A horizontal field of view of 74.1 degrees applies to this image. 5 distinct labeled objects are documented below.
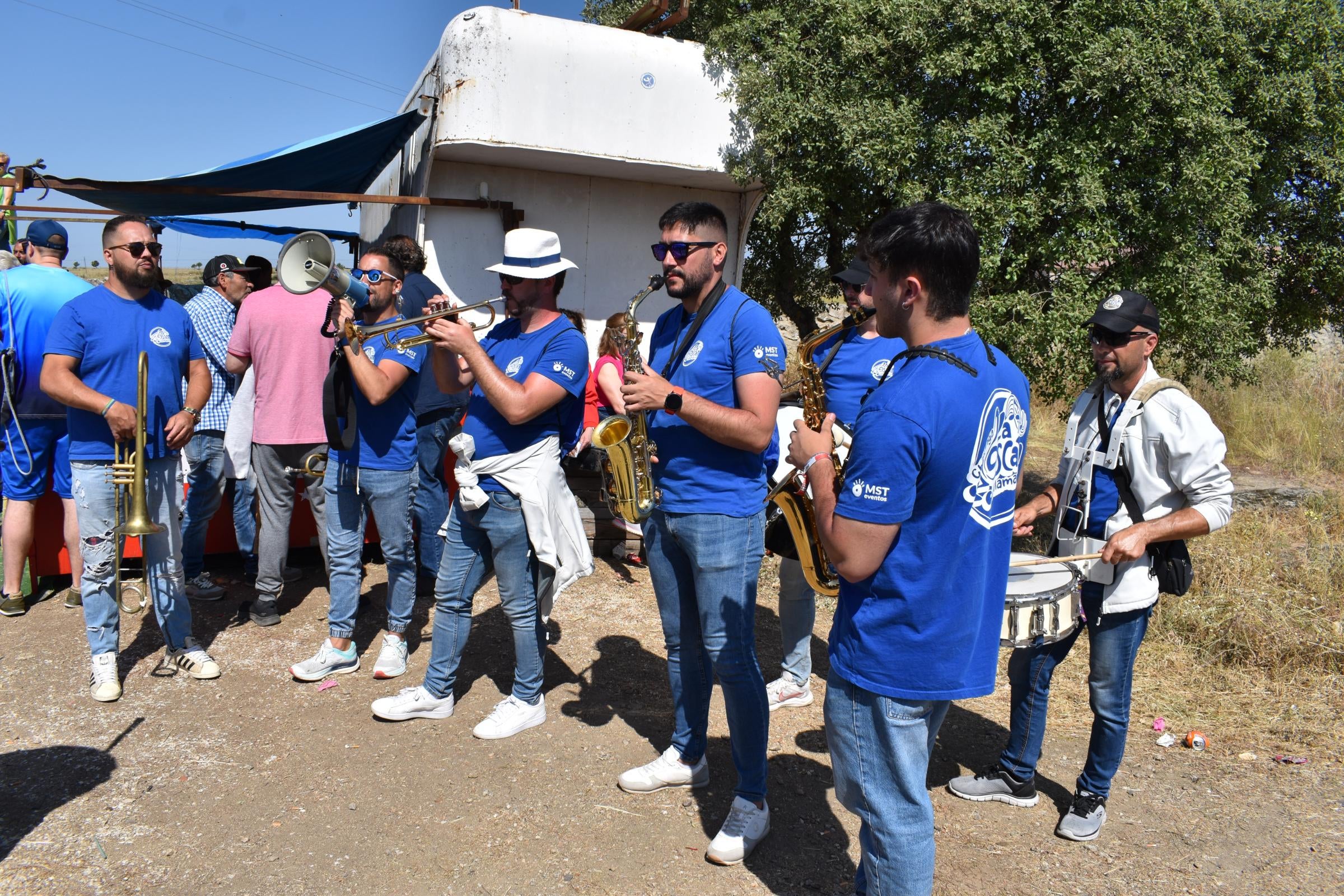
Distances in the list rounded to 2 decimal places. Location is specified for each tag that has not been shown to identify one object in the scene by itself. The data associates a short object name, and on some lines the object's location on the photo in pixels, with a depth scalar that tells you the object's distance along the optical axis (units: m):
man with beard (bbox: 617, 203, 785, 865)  3.12
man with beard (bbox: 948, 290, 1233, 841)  3.17
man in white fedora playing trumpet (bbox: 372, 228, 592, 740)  3.73
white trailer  6.84
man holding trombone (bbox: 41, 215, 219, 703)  4.12
